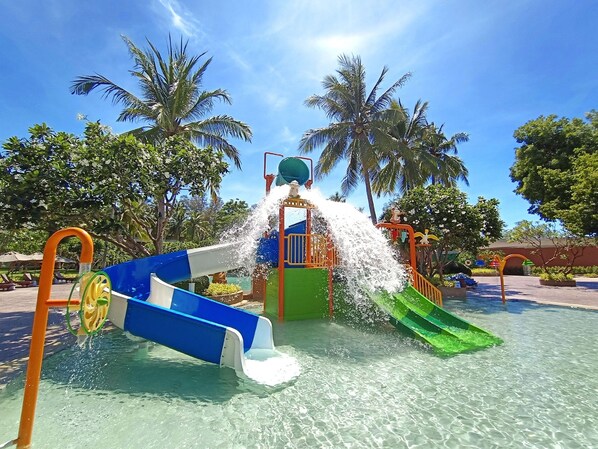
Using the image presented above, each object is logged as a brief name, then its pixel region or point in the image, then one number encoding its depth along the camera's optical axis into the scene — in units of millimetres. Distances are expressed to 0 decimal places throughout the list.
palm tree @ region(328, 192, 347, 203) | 38509
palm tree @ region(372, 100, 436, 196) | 21844
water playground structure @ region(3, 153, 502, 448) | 2943
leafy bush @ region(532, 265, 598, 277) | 28234
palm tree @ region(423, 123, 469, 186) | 24938
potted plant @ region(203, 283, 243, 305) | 11578
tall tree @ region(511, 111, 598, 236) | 16984
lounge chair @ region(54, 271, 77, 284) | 22964
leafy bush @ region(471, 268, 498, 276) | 31134
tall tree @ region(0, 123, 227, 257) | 7461
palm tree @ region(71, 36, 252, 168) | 14227
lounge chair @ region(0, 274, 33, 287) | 20375
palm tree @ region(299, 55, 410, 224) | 19375
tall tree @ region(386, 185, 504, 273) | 15633
